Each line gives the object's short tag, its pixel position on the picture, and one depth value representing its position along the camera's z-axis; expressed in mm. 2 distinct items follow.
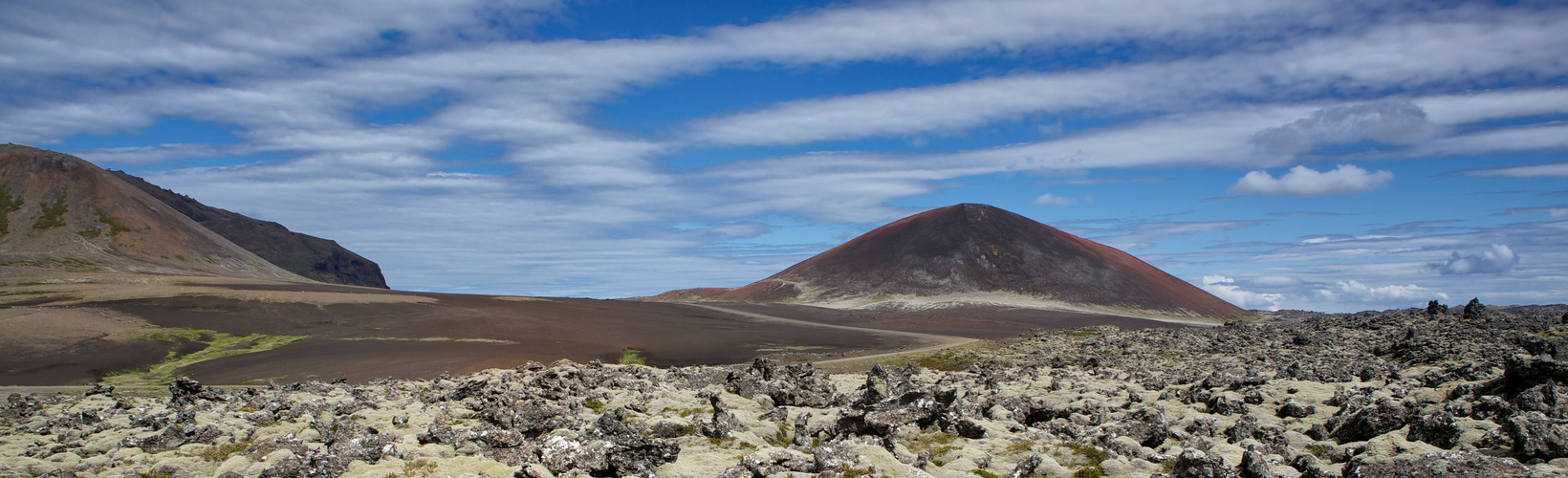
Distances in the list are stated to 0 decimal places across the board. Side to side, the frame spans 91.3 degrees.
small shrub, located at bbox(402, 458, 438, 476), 14250
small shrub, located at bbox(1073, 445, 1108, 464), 15203
